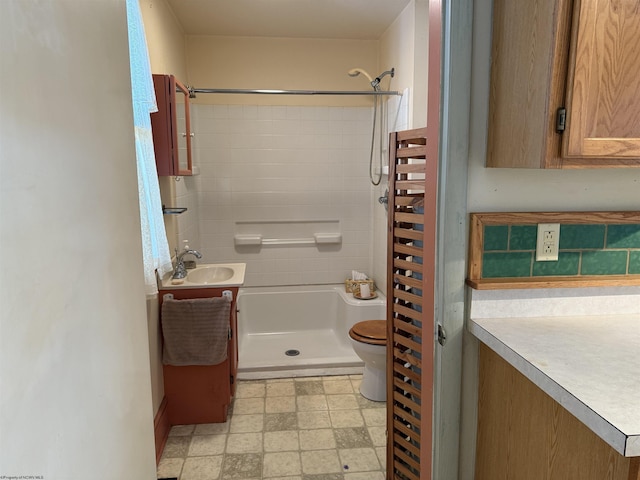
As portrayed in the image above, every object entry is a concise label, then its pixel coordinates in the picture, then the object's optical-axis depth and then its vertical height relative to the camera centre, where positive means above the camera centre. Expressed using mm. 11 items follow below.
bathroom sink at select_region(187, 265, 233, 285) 2875 -639
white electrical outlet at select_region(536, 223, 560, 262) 1334 -209
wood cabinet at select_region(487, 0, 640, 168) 1009 +199
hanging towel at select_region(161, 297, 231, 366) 2461 -840
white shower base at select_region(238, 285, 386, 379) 3547 -1259
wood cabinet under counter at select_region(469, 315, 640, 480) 884 -471
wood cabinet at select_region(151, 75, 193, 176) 2410 +239
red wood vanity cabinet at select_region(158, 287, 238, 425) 2537 -1203
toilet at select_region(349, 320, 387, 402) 2646 -1062
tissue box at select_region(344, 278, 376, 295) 3750 -948
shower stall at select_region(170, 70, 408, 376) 3930 -178
